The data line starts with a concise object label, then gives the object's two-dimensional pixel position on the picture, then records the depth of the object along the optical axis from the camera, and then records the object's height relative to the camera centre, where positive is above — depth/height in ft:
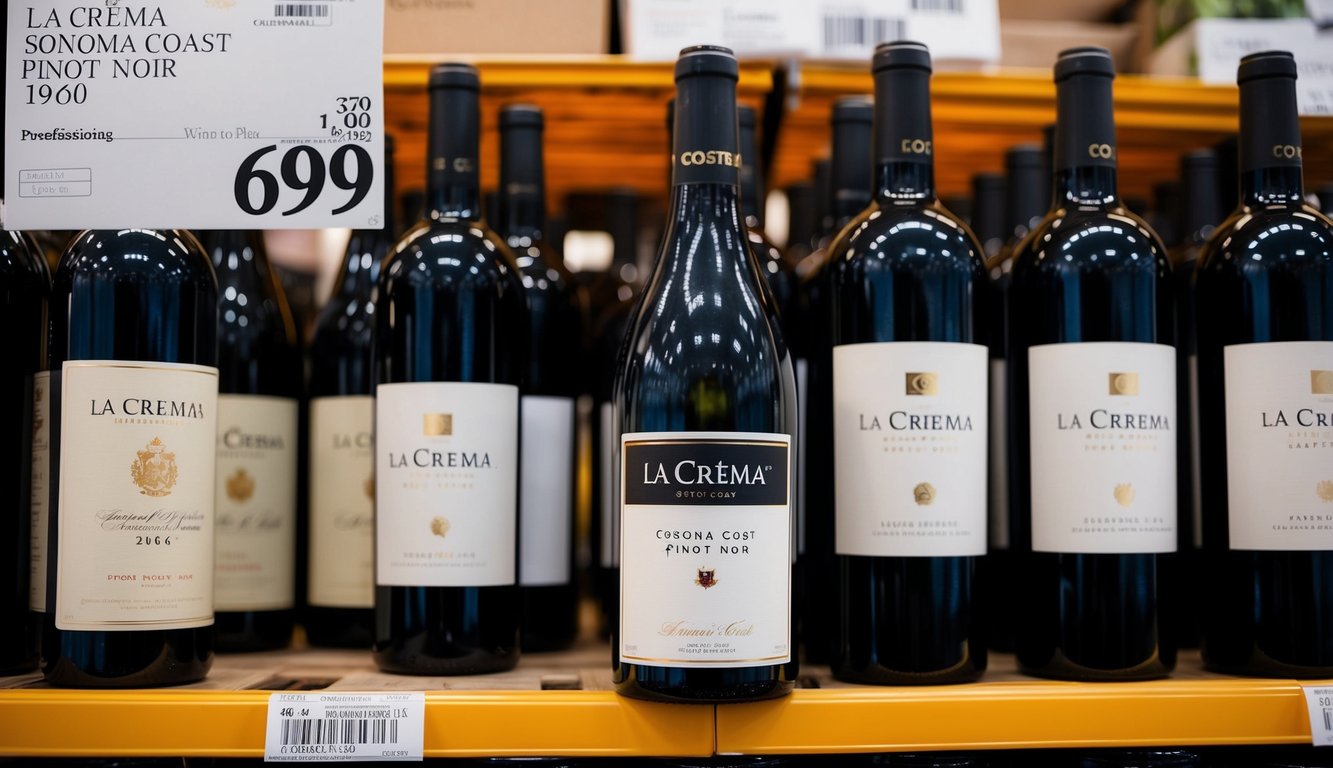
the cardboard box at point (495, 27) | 4.18 +1.52
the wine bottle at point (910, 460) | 3.35 -0.01
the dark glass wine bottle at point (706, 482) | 3.01 -0.07
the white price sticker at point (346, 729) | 3.01 -0.69
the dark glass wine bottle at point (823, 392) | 3.57 +0.20
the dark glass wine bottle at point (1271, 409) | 3.44 +0.14
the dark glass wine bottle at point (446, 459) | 3.51 -0.01
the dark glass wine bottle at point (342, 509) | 4.19 -0.18
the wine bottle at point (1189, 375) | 4.06 +0.28
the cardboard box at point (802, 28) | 4.15 +1.51
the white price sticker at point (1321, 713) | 3.17 -0.69
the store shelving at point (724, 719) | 3.07 -0.69
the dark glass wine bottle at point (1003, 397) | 3.94 +0.20
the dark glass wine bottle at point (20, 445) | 3.46 +0.04
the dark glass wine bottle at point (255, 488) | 4.16 -0.11
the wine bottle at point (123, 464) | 3.21 -0.02
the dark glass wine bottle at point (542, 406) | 4.12 +0.18
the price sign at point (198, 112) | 3.29 +0.97
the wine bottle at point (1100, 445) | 3.42 +0.03
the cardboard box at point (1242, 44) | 4.38 +1.52
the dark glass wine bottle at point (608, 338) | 4.53 +0.49
